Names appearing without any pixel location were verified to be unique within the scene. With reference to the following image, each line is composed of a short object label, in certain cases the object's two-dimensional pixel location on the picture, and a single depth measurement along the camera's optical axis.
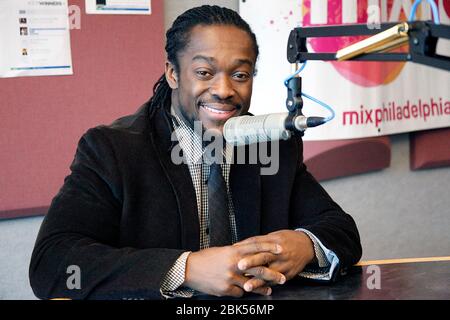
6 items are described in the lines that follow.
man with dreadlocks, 1.43
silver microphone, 1.21
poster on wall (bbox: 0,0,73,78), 2.67
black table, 1.40
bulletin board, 2.73
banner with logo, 3.07
